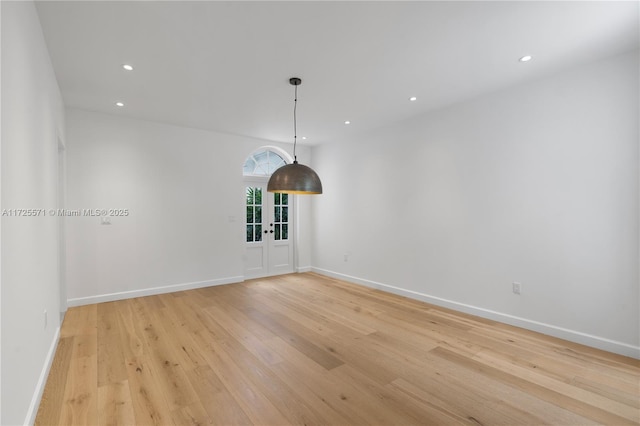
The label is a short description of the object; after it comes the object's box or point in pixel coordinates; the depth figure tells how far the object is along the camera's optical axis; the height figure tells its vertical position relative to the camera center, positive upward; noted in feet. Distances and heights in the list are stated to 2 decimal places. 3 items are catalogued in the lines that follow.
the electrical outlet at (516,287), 11.29 -2.96
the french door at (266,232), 19.72 -1.35
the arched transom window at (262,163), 19.79 +3.41
